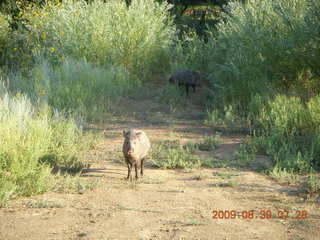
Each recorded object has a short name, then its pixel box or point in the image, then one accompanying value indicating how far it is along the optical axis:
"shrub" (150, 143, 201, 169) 12.04
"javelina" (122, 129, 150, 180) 10.58
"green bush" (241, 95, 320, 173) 11.84
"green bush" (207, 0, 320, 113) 16.62
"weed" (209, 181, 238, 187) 10.57
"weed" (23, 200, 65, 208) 9.21
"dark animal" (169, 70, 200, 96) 21.75
